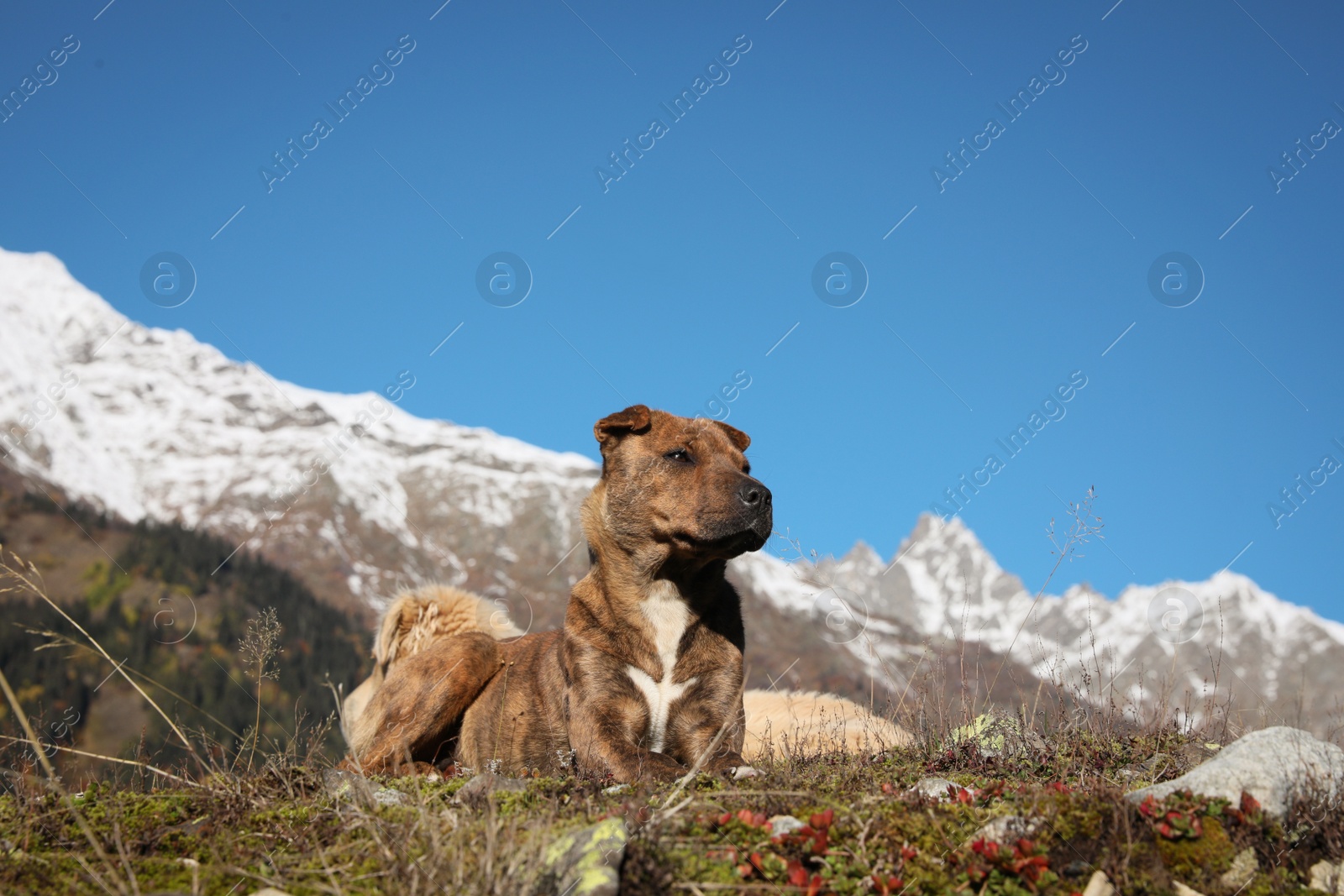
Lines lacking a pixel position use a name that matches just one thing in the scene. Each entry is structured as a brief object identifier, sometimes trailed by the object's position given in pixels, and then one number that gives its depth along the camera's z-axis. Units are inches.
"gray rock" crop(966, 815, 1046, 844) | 154.9
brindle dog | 265.3
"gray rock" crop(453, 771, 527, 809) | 179.6
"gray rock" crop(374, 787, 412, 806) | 182.6
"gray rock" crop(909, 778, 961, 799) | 191.0
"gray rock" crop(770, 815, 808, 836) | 158.9
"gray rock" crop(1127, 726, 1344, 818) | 165.3
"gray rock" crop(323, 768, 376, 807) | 161.3
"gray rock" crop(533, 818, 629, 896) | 132.0
